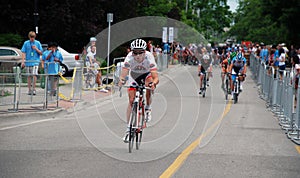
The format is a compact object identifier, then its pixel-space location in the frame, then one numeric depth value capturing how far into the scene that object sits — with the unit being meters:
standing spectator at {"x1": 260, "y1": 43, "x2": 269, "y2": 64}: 35.78
